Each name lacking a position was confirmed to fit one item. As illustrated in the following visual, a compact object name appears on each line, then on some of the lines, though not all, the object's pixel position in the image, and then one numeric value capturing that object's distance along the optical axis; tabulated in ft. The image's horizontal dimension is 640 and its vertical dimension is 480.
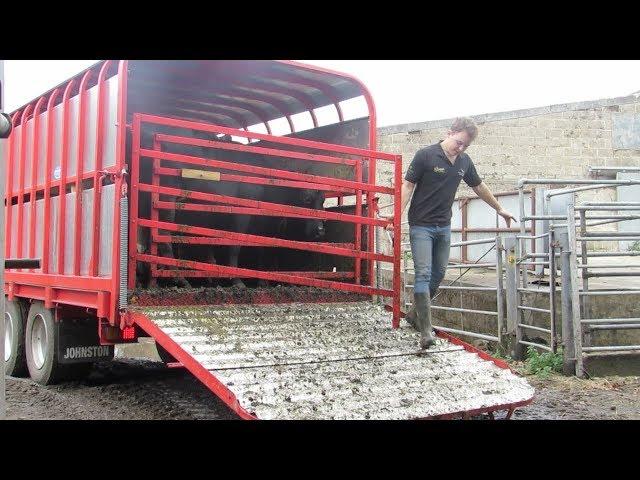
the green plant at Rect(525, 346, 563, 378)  22.02
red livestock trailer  14.75
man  17.88
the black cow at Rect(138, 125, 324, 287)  19.79
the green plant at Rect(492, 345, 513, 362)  25.22
